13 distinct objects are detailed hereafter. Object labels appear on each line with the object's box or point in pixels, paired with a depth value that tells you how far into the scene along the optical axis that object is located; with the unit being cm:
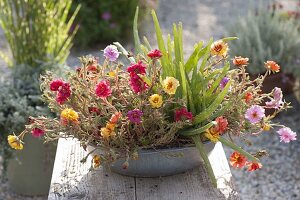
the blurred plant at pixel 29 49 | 262
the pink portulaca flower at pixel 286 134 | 166
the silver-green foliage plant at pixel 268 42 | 331
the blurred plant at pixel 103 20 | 439
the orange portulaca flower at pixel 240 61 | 168
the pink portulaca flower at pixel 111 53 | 168
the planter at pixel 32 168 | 261
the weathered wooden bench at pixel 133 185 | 164
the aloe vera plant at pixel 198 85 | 159
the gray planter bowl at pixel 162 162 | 161
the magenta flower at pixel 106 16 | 441
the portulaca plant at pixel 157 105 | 157
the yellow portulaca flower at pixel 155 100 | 154
